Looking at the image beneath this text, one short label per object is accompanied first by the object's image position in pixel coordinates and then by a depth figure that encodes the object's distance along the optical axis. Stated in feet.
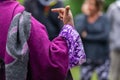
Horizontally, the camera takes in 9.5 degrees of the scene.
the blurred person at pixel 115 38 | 43.44
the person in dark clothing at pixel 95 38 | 39.91
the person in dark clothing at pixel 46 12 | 32.53
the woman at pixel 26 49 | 16.93
